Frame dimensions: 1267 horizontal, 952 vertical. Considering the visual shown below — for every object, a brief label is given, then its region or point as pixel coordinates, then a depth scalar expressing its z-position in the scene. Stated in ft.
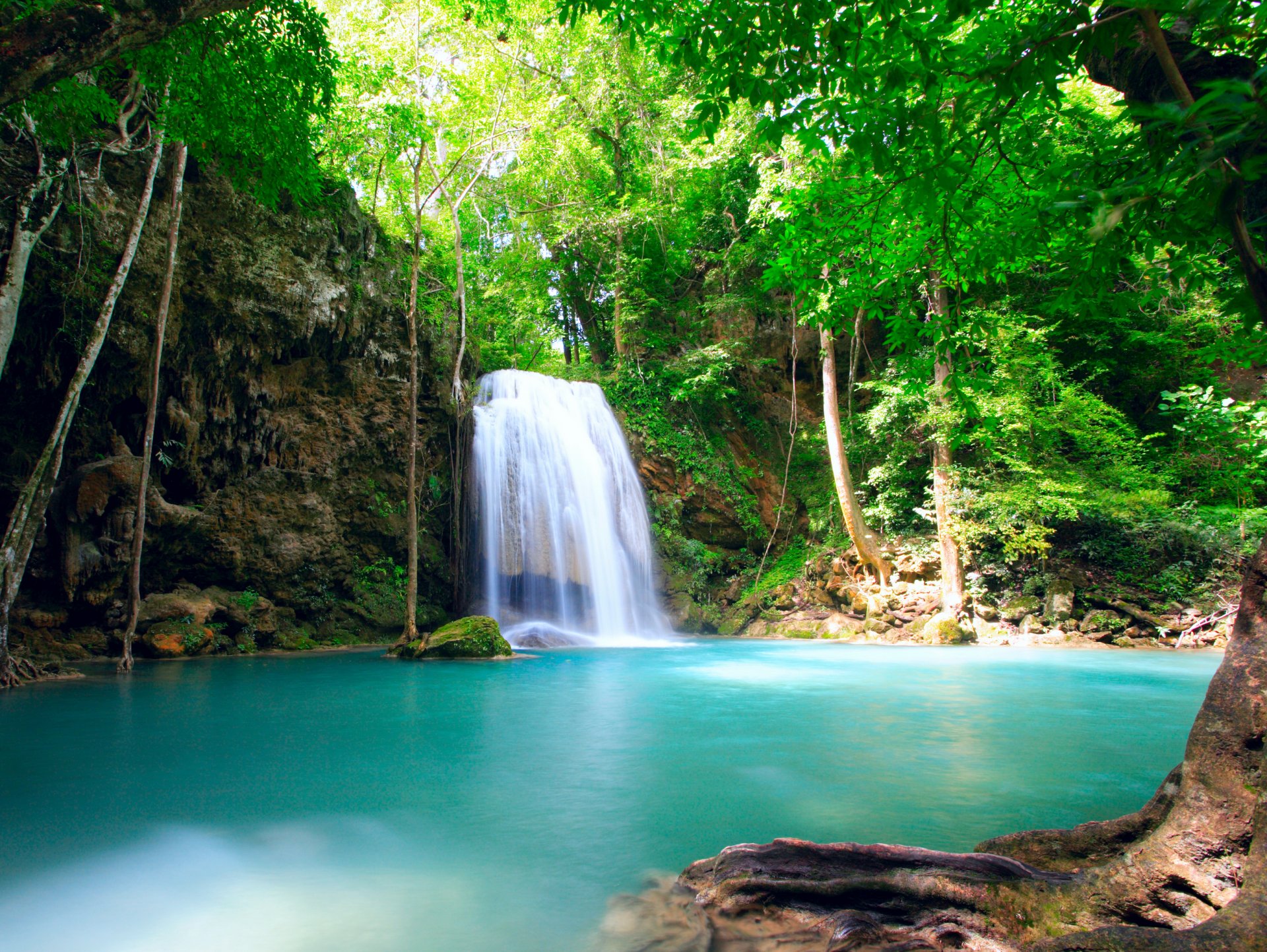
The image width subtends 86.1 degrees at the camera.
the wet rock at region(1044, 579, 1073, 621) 43.16
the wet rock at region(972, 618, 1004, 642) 44.16
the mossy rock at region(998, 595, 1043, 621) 44.39
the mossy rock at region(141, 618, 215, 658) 34.30
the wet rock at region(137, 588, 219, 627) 35.32
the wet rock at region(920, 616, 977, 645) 43.86
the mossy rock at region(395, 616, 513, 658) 36.40
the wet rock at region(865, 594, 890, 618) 48.62
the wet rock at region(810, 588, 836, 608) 53.11
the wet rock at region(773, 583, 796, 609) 55.36
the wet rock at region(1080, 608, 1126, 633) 41.88
